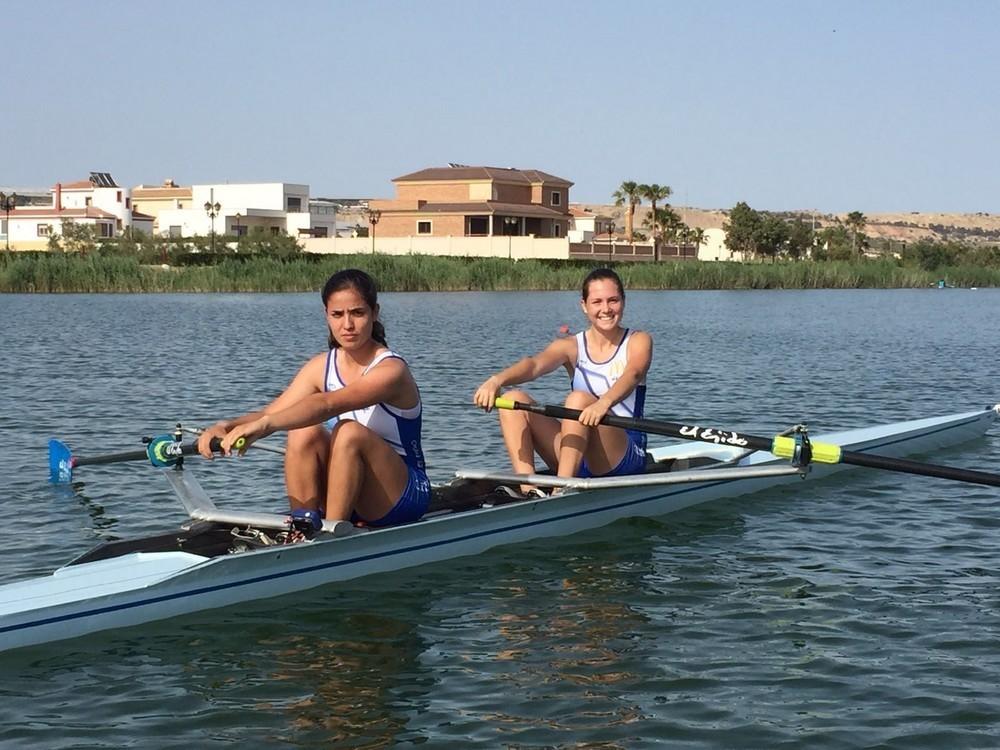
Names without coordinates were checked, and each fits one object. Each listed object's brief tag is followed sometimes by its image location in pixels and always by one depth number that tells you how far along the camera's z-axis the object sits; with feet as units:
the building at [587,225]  345.68
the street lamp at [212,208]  334.03
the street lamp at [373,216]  281.68
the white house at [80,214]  326.40
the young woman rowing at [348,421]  22.39
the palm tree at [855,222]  338.66
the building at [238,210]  348.38
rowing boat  21.68
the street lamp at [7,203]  311.54
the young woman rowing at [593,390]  28.17
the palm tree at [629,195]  299.17
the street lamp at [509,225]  286.46
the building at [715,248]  346.89
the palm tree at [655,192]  295.89
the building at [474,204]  282.15
